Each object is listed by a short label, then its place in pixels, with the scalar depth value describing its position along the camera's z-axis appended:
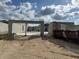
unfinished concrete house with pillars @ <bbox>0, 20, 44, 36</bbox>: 11.55
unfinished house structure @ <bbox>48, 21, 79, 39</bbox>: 8.72
